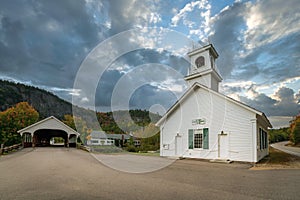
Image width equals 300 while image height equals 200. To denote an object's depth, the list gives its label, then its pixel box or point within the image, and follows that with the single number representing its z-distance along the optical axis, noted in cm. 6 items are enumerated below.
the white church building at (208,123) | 1227
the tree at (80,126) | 4644
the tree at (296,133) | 3972
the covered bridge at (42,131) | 2638
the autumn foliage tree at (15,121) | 3362
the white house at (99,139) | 4531
